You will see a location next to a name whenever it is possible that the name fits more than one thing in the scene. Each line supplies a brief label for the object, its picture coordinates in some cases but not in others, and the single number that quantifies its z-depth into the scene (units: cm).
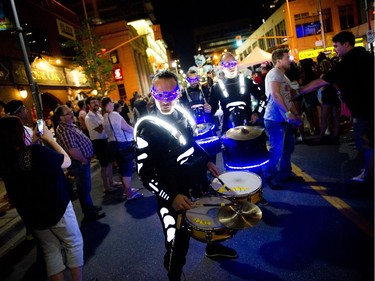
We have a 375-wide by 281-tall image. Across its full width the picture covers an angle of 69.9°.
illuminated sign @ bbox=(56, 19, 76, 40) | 2089
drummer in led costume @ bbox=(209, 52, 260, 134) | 502
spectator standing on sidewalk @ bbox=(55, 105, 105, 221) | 482
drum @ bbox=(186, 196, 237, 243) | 224
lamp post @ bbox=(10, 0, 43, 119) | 891
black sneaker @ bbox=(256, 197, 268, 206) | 441
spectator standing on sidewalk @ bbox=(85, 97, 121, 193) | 629
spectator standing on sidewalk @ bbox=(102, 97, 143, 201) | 596
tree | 2050
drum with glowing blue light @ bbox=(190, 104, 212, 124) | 652
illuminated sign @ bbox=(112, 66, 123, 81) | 3425
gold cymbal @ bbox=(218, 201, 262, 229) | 218
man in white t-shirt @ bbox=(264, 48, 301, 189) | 465
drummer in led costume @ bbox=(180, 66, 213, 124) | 816
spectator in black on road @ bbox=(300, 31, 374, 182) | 329
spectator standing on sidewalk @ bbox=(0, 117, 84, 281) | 257
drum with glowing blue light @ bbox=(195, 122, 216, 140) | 483
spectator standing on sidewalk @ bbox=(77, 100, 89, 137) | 832
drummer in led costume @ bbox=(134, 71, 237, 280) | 243
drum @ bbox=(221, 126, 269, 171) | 377
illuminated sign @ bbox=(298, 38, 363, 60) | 3788
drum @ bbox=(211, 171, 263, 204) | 285
